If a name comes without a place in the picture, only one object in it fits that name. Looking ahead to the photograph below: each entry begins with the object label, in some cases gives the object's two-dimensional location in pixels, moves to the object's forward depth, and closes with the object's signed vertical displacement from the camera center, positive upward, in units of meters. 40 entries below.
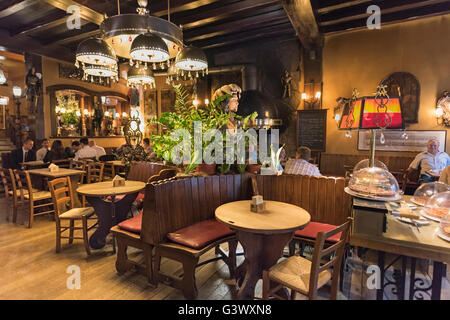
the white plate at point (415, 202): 2.16 -0.59
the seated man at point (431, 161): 4.56 -0.43
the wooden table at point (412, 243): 1.43 -0.66
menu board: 6.57 +0.30
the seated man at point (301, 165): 3.28 -0.36
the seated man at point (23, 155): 5.86 -0.37
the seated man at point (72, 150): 6.66 -0.28
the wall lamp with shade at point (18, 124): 7.11 +0.55
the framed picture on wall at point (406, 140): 5.62 -0.02
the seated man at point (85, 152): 6.48 -0.32
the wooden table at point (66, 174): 4.14 -0.60
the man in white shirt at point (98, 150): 6.88 -0.29
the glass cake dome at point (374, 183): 1.77 -0.35
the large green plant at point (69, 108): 9.27 +1.30
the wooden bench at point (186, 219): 2.16 -0.84
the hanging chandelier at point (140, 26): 2.75 +1.37
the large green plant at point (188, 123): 2.85 +0.20
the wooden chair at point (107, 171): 6.19 -0.87
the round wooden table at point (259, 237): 1.99 -0.88
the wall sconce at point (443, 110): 5.43 +0.67
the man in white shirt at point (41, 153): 6.22 -0.33
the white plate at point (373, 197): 1.66 -0.41
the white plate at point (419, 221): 1.73 -0.61
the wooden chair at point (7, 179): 4.19 -0.71
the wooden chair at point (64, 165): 5.36 -0.54
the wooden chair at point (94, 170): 4.82 -0.61
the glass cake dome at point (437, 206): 1.84 -0.53
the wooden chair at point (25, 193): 3.83 -0.92
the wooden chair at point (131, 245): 2.36 -1.08
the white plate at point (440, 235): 1.48 -0.61
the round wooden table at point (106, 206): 3.01 -0.87
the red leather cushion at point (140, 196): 3.80 -0.92
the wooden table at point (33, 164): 5.34 -0.55
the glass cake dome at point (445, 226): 1.53 -0.58
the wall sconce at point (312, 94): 6.51 +1.25
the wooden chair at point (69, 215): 2.97 -0.95
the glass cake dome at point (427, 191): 2.12 -0.48
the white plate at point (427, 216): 1.78 -0.60
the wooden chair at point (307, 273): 1.61 -1.03
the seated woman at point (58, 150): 6.45 -0.27
